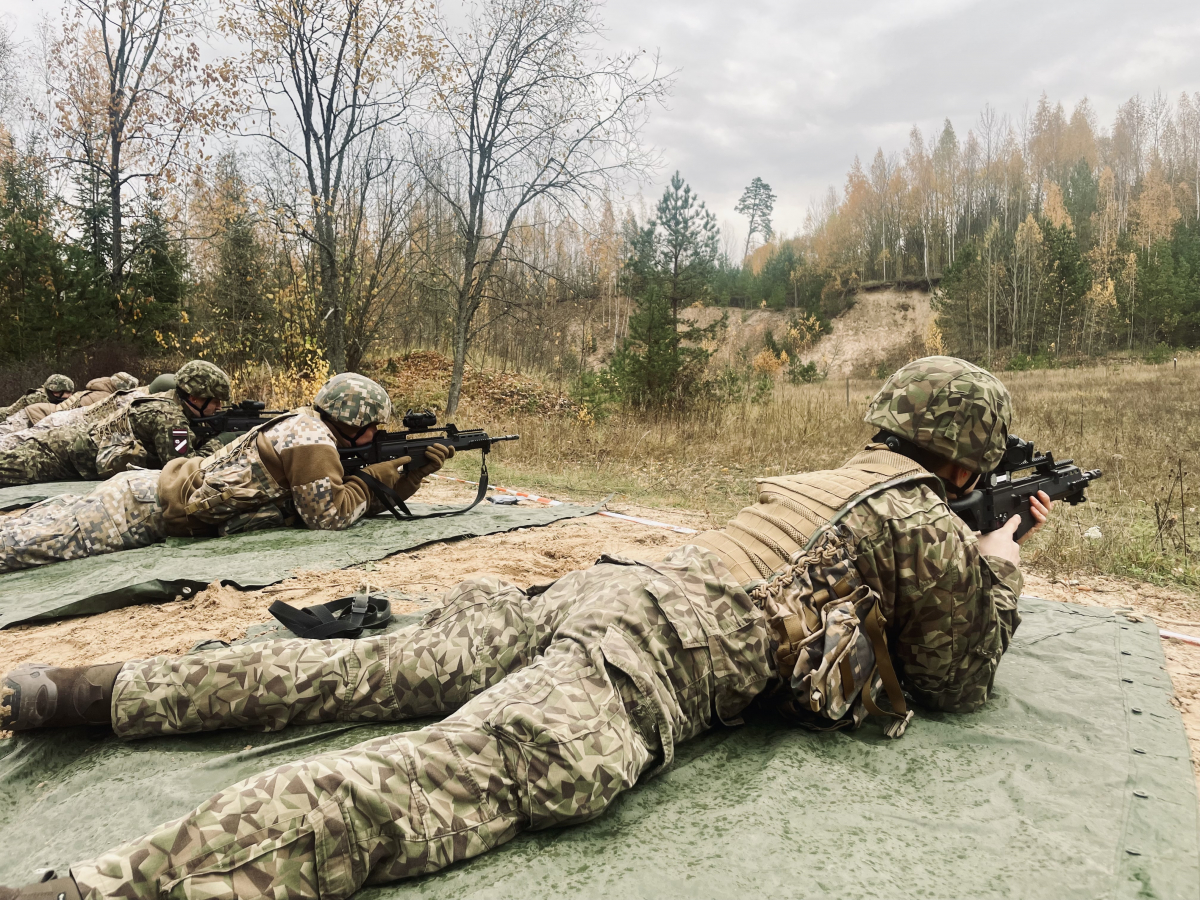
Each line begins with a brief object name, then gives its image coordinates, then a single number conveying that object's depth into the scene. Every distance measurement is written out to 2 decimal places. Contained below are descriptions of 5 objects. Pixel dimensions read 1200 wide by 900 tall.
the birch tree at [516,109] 12.95
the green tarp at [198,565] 3.94
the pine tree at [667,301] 12.70
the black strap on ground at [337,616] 2.82
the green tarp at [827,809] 1.60
